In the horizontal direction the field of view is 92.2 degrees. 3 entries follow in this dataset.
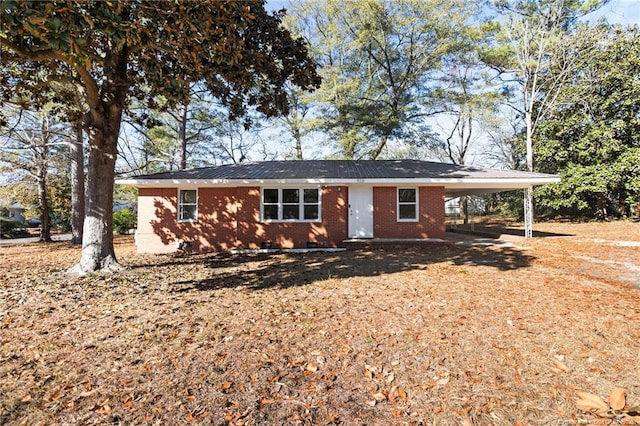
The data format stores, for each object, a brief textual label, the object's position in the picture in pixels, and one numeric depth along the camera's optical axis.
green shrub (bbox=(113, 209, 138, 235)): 21.60
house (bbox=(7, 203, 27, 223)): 36.50
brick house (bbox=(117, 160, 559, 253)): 12.47
